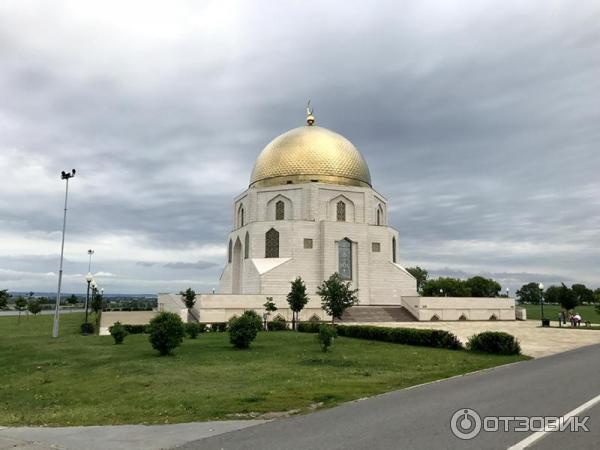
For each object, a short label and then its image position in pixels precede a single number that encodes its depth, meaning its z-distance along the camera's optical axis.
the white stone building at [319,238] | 41.38
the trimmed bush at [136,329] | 28.03
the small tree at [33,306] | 43.94
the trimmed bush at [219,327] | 30.12
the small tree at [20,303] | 43.34
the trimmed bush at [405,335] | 19.19
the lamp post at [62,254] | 24.08
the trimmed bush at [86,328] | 28.17
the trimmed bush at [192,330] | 24.00
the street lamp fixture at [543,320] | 34.54
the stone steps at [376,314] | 37.53
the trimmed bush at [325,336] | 17.59
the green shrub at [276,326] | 31.25
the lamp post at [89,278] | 28.05
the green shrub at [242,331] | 18.53
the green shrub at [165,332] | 16.73
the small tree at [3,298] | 37.09
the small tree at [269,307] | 34.22
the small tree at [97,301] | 48.41
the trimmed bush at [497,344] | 16.86
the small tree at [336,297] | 29.42
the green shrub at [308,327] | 28.71
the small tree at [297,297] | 31.62
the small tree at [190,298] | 39.19
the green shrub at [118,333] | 21.28
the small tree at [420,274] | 89.49
